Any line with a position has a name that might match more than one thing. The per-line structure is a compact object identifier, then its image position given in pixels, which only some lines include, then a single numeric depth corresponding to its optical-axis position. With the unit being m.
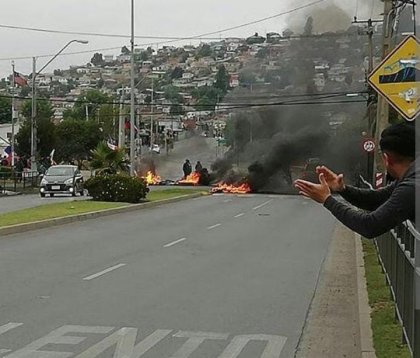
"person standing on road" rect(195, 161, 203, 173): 61.38
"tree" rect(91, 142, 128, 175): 36.62
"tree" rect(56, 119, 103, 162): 74.00
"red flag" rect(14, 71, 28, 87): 55.36
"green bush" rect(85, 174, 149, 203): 33.84
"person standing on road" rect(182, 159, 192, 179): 61.88
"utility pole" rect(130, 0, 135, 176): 41.66
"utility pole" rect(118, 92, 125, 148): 64.81
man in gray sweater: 4.41
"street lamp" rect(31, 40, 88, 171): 46.16
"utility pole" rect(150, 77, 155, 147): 98.78
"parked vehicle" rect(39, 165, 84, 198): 40.44
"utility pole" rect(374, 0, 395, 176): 23.50
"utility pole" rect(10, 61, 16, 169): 53.12
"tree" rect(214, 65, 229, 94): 114.82
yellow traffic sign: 9.55
